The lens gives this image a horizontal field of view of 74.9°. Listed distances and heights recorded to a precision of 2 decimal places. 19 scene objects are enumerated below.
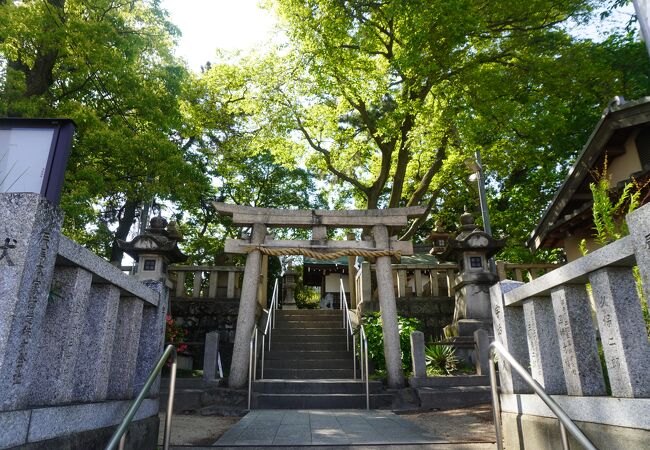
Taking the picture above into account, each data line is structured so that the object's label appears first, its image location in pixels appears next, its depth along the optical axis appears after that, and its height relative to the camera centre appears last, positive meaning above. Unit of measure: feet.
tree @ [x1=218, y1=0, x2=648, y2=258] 36.96 +25.20
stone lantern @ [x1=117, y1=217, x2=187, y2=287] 36.14 +8.40
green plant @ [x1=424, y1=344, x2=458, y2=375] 31.40 -0.41
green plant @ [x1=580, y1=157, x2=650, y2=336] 15.16 +4.99
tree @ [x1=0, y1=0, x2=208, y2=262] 29.91 +20.55
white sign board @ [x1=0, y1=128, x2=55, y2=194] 8.79 +3.98
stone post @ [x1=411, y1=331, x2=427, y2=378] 28.22 -0.10
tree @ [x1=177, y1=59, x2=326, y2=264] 50.24 +27.18
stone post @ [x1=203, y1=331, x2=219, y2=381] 29.89 -0.05
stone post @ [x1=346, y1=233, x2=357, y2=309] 46.73 +7.68
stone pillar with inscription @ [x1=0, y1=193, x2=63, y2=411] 7.41 +1.24
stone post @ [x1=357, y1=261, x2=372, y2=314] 40.52 +6.06
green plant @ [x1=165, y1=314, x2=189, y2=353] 33.39 +1.51
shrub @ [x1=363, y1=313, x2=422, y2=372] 33.45 +0.81
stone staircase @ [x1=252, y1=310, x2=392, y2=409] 27.48 -1.18
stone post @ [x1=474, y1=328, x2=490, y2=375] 28.76 +0.34
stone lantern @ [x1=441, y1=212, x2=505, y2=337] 35.50 +6.23
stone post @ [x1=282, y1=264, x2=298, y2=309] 61.21 +9.54
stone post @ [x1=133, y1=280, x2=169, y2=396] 13.93 +0.55
